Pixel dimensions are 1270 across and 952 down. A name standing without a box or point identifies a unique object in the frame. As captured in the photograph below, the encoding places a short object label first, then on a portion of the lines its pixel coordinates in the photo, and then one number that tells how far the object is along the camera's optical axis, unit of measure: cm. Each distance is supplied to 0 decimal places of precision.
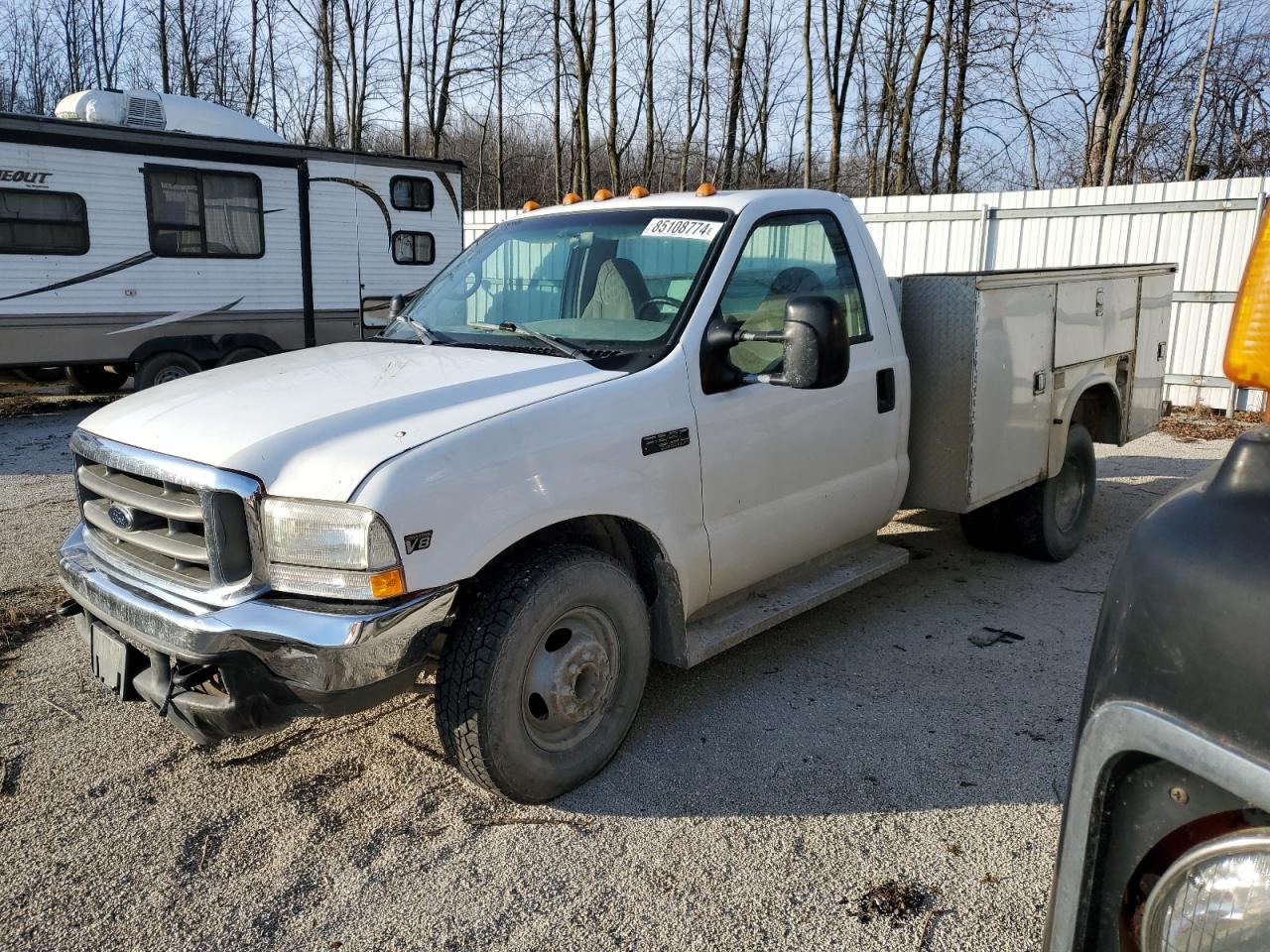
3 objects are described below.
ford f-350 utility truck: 279
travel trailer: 1032
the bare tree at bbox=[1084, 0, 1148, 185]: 1700
